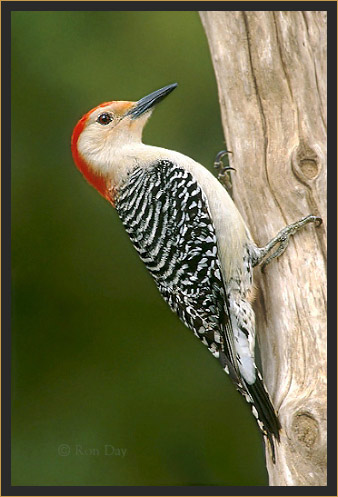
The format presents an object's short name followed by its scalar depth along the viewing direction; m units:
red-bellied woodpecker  8.12
